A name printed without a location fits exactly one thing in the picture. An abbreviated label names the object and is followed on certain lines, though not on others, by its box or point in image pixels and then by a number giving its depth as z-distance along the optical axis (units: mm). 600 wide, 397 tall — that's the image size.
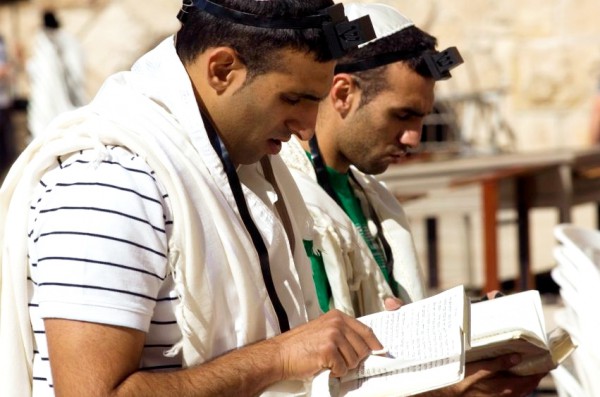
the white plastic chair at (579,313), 4183
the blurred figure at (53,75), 14269
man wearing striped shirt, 2869
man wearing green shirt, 4684
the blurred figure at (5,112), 15944
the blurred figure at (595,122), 12924
